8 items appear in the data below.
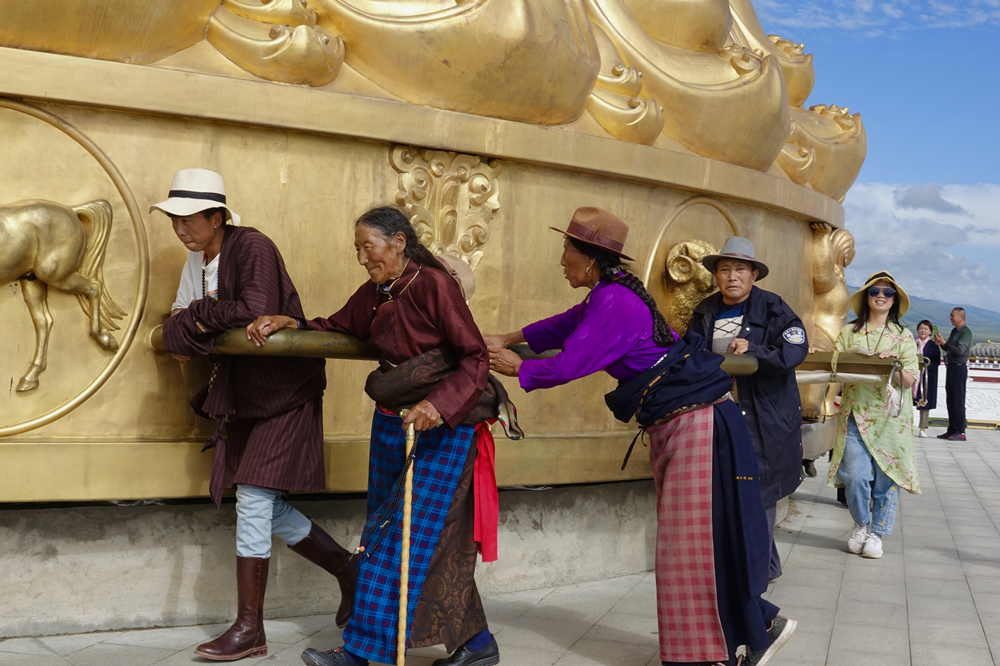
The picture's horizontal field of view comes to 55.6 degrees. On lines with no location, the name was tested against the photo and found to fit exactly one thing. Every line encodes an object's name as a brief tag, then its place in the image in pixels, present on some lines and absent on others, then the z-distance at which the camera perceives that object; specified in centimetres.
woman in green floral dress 546
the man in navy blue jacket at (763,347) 417
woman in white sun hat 318
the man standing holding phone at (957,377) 1317
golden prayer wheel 331
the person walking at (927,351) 1403
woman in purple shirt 312
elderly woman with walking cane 302
